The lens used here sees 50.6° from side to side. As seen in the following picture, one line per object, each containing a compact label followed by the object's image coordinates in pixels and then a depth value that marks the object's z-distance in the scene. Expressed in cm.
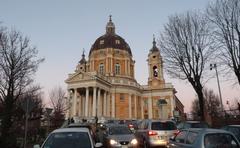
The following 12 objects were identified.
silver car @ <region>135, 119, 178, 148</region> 1378
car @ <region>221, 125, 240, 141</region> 1125
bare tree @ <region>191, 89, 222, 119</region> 7066
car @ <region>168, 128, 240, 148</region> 743
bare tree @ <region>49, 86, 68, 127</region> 6505
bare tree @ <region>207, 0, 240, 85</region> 1917
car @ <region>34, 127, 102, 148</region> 734
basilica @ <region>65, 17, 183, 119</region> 5912
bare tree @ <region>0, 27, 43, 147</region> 2297
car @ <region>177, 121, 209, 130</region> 1623
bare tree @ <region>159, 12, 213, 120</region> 2288
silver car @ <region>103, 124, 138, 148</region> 1259
